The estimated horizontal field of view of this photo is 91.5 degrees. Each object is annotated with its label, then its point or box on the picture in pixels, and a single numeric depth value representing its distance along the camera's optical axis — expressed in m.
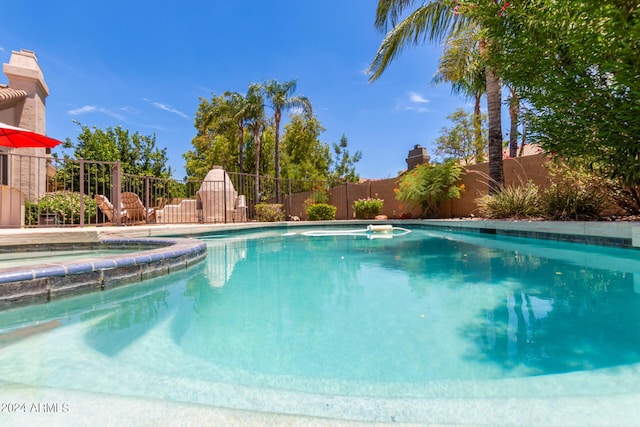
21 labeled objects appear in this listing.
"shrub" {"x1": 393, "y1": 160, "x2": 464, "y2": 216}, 11.43
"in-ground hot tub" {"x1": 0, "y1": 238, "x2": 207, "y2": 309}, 2.36
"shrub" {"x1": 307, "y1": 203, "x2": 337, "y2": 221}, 14.22
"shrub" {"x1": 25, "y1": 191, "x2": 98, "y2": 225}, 8.88
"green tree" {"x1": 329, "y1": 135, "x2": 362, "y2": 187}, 31.92
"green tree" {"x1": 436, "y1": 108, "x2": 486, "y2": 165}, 19.06
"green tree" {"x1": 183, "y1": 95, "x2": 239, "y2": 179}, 20.27
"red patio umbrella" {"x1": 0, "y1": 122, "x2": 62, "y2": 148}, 6.71
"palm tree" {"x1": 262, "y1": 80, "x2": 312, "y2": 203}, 17.14
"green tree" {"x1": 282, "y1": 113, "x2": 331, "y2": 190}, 22.47
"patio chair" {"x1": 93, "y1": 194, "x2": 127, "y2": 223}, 9.22
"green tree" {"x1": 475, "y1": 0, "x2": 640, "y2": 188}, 3.41
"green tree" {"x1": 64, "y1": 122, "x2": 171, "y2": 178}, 16.27
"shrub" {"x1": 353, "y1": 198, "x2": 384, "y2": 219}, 14.12
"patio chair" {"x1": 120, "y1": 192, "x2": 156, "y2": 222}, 9.91
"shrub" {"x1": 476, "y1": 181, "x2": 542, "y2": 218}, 7.54
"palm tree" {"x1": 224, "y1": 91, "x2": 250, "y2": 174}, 17.98
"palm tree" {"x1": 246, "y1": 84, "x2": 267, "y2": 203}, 17.84
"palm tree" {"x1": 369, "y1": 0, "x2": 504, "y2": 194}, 8.98
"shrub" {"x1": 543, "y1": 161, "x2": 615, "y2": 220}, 6.36
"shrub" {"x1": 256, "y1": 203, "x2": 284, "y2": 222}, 13.49
